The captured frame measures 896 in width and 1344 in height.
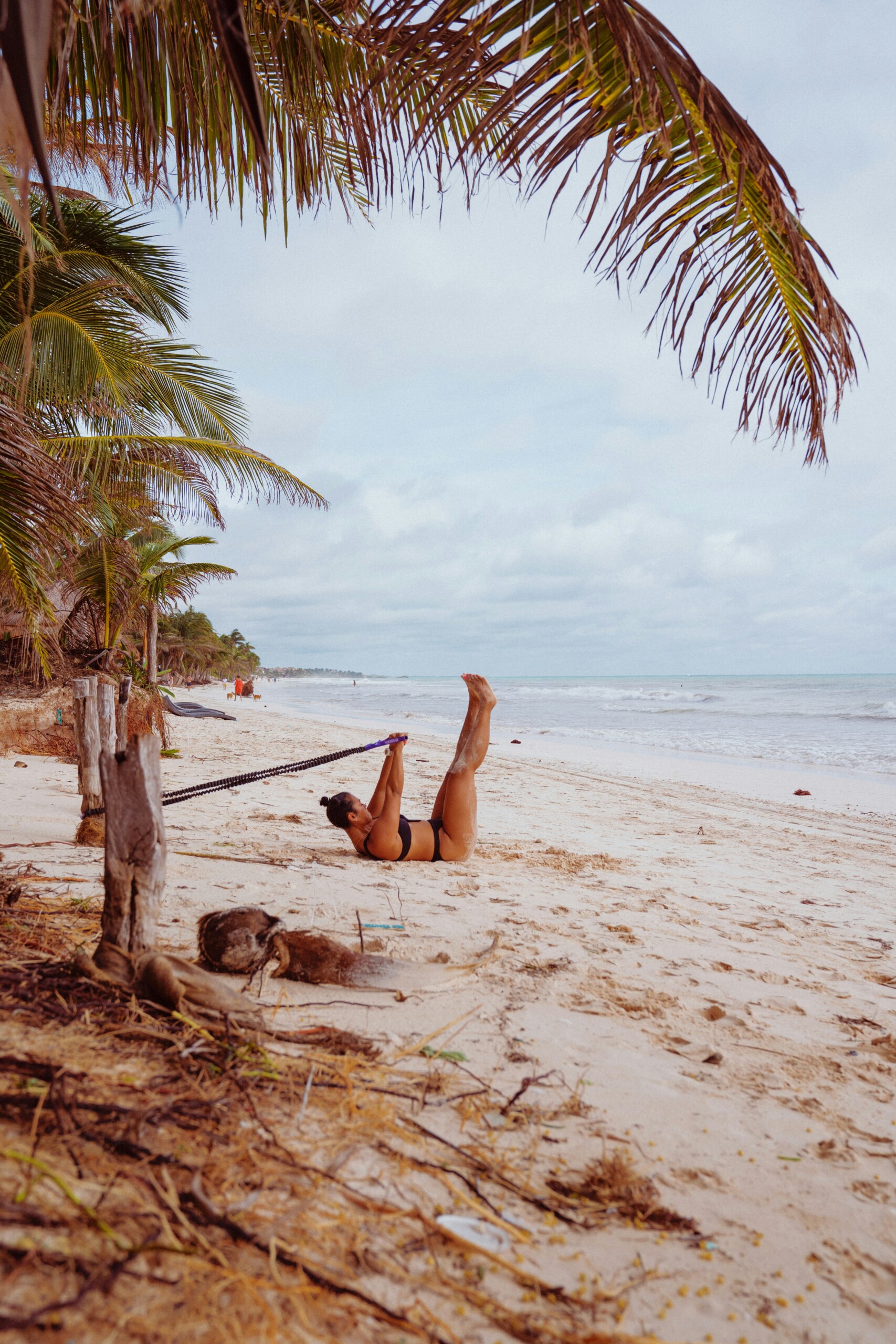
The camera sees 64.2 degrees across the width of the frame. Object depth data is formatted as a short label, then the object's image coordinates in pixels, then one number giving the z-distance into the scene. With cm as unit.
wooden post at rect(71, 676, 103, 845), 478
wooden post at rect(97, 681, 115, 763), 480
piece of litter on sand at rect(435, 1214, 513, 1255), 143
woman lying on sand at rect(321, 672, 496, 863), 469
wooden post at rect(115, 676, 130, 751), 634
